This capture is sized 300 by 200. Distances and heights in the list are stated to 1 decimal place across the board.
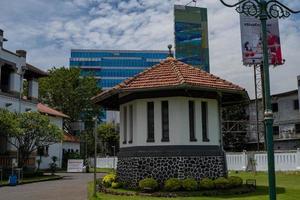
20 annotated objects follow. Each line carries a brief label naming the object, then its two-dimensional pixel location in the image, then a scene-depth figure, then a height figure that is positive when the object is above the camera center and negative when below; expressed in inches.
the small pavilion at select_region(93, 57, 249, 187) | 776.9 +45.3
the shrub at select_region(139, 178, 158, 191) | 733.3 -52.0
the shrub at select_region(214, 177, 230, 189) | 743.7 -52.3
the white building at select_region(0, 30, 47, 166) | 1499.8 +226.8
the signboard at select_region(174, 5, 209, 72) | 2320.4 +592.9
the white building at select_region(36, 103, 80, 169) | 2037.4 +26.8
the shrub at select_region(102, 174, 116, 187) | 842.8 -52.0
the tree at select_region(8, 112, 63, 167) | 1409.9 +62.2
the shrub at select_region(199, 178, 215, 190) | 738.2 -53.3
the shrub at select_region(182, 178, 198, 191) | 725.3 -53.3
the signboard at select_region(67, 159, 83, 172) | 1924.6 -54.0
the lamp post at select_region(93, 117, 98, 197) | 722.5 +32.3
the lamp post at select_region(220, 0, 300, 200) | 329.1 +99.8
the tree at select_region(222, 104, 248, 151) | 2319.1 +106.8
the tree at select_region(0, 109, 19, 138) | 1328.7 +83.4
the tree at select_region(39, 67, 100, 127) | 2495.1 +325.3
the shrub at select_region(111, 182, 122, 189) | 805.9 -58.3
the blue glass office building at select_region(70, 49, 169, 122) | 4697.3 +935.1
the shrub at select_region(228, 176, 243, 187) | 760.3 -51.0
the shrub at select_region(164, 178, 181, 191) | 722.8 -53.0
